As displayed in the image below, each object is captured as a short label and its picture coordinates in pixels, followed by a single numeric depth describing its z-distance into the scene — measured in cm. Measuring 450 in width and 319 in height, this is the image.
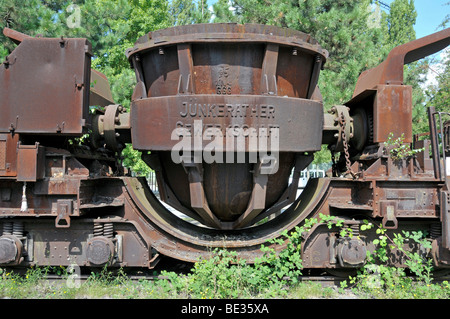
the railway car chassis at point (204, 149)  424
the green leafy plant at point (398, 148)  460
